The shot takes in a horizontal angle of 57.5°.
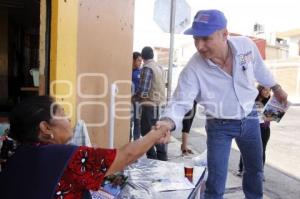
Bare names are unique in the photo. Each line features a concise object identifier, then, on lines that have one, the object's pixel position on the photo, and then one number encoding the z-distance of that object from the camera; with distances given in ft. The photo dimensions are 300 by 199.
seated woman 3.85
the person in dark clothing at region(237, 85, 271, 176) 11.83
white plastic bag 9.34
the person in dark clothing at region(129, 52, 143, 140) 14.99
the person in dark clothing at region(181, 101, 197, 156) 15.91
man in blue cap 6.81
